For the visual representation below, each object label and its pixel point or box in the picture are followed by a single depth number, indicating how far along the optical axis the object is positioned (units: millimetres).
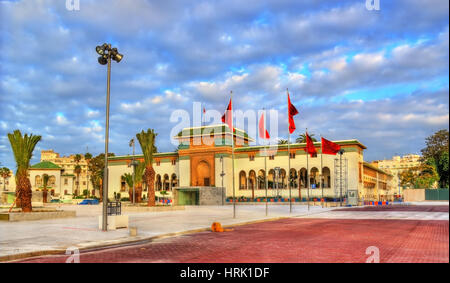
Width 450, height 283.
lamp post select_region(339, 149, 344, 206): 55300
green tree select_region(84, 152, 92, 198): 108756
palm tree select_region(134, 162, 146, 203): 49562
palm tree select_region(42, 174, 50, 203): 56288
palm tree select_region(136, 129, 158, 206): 41281
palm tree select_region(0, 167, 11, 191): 105769
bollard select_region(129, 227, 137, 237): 15781
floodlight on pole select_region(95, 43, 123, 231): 17797
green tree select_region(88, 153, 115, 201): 100962
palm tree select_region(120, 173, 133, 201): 56469
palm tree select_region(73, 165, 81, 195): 100938
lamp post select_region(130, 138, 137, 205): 46897
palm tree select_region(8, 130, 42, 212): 25203
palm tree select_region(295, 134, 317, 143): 86469
